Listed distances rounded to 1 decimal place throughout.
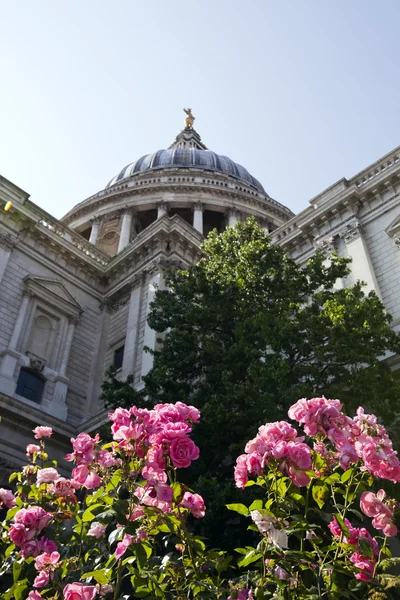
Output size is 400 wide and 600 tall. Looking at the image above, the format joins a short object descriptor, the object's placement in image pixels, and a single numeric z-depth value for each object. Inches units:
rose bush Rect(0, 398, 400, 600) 169.3
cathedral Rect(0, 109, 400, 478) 662.5
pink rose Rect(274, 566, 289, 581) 167.4
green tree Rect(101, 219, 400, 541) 411.2
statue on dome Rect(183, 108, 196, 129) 2571.4
